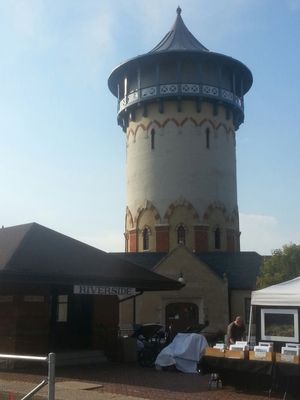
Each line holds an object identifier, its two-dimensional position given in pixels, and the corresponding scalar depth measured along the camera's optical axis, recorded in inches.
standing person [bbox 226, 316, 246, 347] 599.5
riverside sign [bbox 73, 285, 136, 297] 684.1
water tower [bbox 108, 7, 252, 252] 1642.5
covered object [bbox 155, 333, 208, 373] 653.9
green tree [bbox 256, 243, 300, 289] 1225.9
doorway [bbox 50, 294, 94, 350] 786.1
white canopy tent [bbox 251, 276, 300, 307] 518.6
